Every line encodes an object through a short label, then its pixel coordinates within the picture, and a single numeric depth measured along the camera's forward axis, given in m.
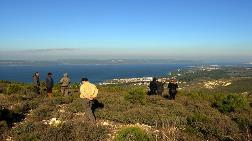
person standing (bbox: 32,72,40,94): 12.51
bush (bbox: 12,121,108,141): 5.83
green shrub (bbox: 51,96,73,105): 9.39
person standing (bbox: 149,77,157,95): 12.42
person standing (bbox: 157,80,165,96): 12.42
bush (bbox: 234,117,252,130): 7.25
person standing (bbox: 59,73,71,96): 11.50
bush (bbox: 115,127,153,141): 5.58
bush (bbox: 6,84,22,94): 12.06
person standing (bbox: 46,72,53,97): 11.45
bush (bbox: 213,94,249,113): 9.69
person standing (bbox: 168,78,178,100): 11.54
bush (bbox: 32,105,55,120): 7.59
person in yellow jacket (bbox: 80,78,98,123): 7.27
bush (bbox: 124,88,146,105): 9.87
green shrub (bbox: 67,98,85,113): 8.26
